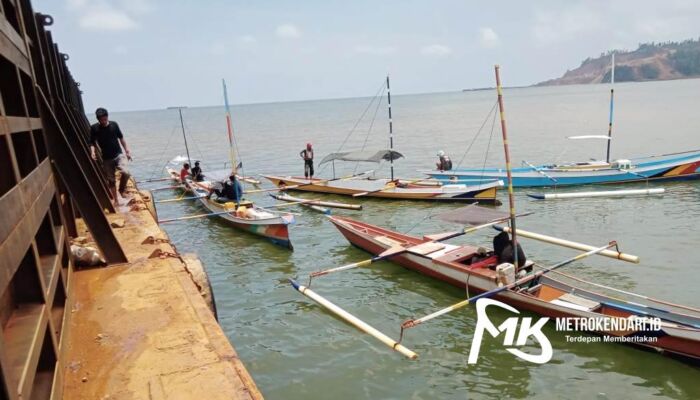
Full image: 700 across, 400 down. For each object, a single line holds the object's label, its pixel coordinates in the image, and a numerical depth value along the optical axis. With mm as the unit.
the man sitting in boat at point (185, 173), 27250
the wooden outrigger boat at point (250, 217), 16188
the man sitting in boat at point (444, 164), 27984
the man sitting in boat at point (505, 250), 10695
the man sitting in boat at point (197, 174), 26562
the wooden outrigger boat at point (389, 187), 21516
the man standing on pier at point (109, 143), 12039
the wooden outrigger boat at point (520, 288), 8359
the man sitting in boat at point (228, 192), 20109
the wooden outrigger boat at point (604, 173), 23703
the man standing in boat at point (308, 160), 28750
